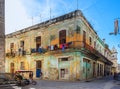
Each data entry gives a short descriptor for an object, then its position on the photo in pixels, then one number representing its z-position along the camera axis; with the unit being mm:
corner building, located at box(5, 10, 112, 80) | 9172
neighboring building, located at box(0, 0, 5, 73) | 5472
